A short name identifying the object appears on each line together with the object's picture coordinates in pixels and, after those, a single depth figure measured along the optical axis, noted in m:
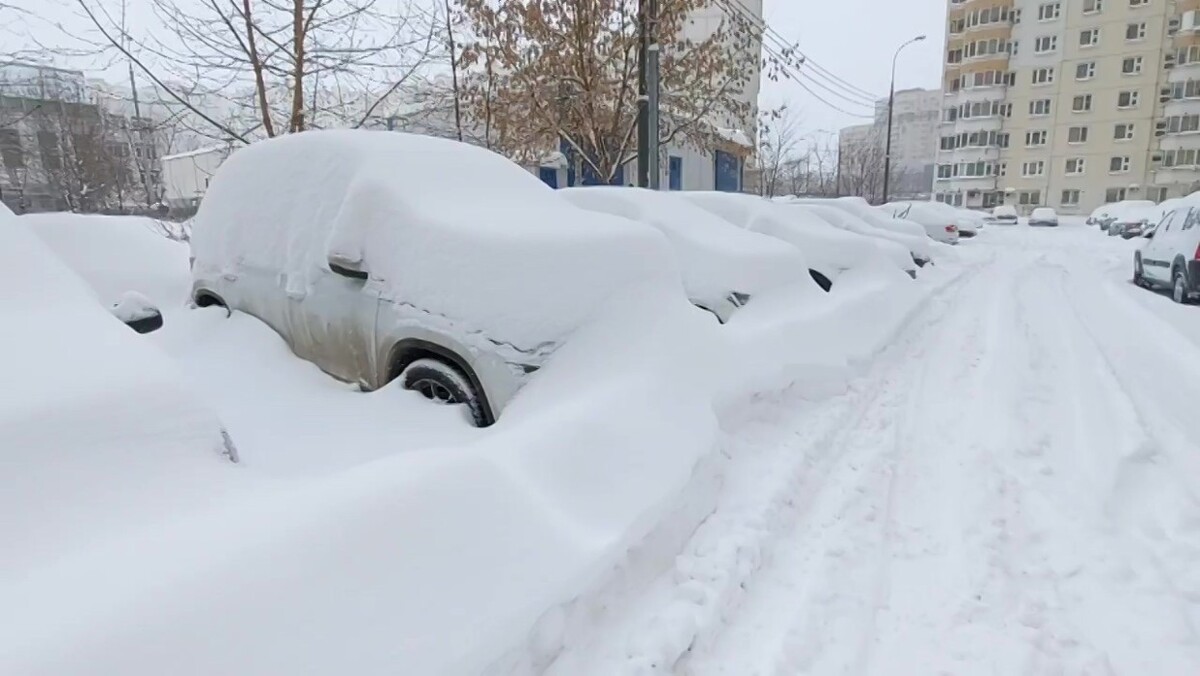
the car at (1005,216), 38.53
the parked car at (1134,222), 26.47
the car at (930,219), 21.64
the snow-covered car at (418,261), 3.57
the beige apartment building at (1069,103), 45.41
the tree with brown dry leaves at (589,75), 12.00
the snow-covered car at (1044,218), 36.50
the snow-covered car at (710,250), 6.16
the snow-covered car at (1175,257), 9.40
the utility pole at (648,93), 10.22
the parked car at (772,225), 8.70
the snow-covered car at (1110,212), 31.52
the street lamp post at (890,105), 27.51
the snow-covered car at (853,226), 10.23
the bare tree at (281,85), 9.33
